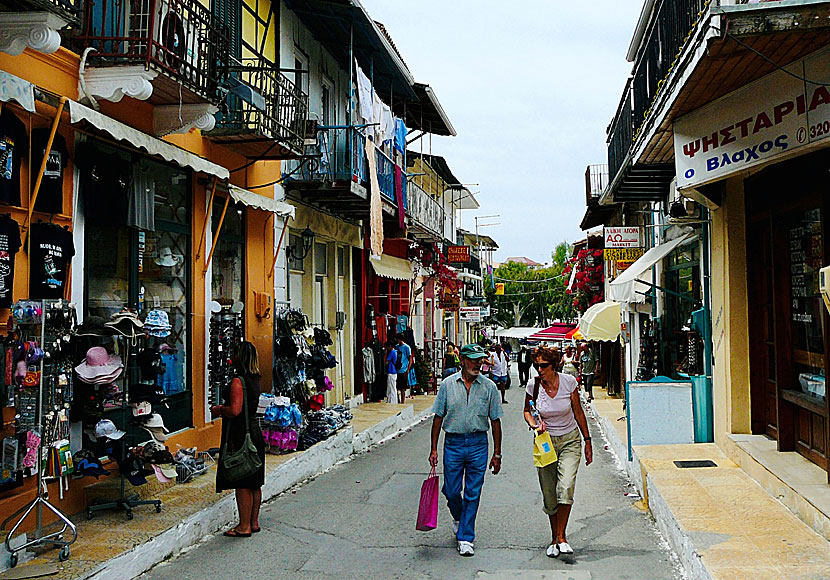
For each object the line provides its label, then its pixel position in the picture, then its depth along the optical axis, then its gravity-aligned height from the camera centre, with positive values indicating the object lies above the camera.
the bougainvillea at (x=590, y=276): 27.64 +1.26
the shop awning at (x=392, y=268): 21.00 +1.34
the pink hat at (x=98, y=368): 7.12 -0.42
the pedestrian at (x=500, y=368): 24.22 -1.62
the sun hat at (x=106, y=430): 7.35 -1.00
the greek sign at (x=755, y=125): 6.03 +1.56
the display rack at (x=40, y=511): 6.12 -1.47
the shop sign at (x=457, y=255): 32.69 +2.41
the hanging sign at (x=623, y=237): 17.33 +1.61
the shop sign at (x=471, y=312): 39.94 +0.11
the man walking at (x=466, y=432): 6.96 -1.01
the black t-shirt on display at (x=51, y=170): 7.13 +1.35
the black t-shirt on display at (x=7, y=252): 6.52 +0.56
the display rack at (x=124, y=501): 7.43 -1.69
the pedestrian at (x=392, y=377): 19.67 -1.49
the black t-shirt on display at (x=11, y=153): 6.56 +1.39
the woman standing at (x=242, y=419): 7.32 -0.92
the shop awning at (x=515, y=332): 49.88 -1.18
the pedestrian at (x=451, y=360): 26.69 -1.51
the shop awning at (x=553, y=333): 31.11 -0.78
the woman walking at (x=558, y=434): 6.85 -1.03
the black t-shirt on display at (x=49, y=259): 7.04 +0.55
